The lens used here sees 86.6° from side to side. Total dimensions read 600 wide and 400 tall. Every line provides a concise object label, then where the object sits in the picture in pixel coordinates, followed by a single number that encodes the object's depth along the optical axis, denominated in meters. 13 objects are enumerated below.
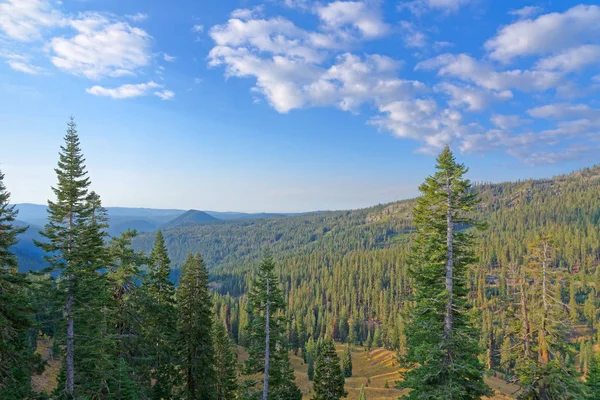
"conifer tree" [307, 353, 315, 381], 76.69
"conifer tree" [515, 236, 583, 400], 18.59
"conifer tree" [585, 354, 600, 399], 29.88
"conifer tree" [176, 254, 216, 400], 28.34
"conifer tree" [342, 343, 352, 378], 76.67
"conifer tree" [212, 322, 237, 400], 37.03
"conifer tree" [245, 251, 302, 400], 24.22
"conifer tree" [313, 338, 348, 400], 34.66
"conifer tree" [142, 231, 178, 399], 27.38
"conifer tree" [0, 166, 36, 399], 15.41
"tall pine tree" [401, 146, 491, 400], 15.82
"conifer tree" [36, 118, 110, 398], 18.81
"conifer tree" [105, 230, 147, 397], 23.95
